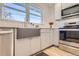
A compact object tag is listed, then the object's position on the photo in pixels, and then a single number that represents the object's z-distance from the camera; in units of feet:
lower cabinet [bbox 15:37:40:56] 3.53
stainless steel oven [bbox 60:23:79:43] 5.06
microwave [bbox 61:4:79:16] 4.96
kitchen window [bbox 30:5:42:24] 4.15
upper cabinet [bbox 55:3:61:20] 4.14
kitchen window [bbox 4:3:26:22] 3.78
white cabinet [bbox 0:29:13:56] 3.08
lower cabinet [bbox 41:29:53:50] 4.06
